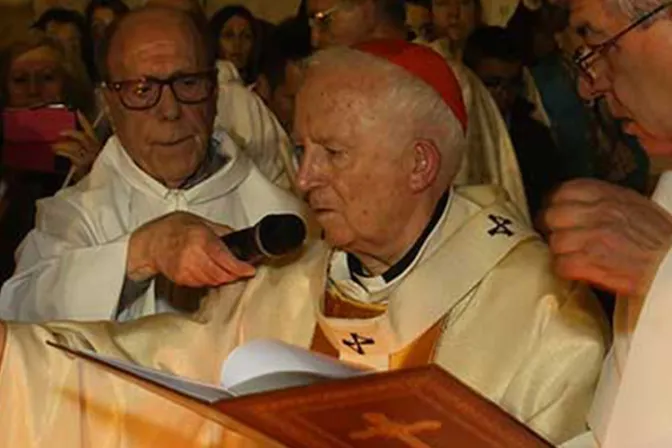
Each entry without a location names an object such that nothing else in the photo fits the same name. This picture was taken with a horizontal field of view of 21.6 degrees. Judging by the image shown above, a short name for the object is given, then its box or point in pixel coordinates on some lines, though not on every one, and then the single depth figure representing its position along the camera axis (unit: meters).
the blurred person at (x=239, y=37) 6.63
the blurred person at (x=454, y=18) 6.37
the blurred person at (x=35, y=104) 4.85
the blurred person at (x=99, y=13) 7.11
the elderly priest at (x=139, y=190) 3.82
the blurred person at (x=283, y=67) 5.44
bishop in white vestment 3.01
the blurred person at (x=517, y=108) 5.45
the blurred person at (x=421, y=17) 6.38
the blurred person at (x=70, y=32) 6.86
